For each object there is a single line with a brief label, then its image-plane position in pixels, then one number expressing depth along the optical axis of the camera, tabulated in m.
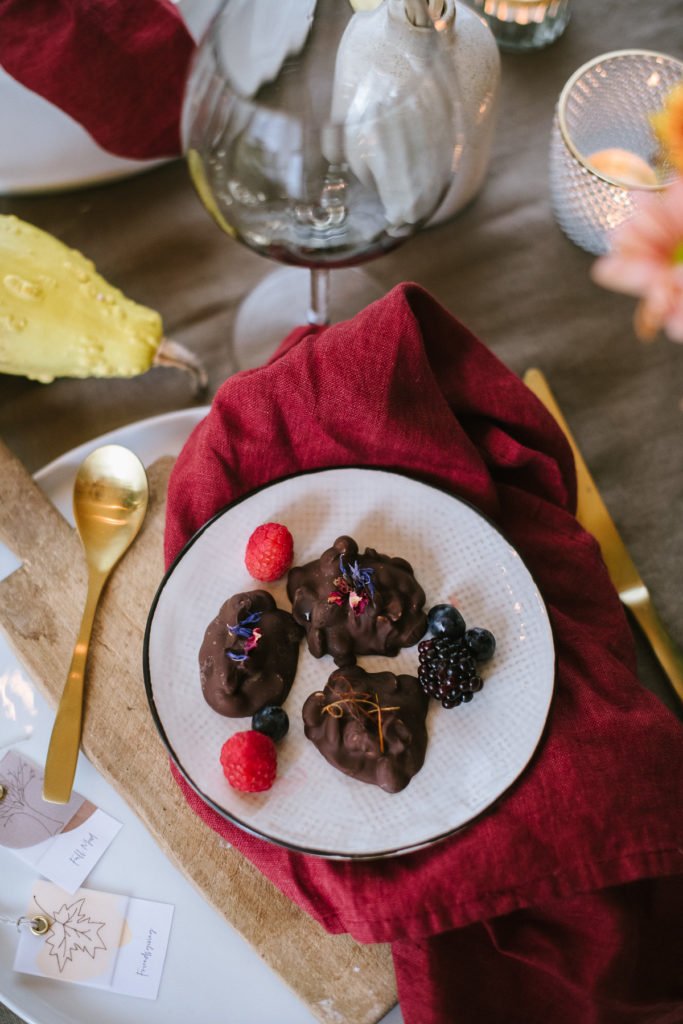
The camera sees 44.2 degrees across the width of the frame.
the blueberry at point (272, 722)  0.63
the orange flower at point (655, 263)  0.30
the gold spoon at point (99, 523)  0.70
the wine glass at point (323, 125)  0.66
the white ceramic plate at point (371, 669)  0.60
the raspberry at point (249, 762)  0.59
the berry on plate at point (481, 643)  0.64
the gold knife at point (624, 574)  0.77
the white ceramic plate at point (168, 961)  0.64
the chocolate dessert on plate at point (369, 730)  0.60
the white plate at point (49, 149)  0.88
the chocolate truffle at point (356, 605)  0.65
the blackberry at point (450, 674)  0.62
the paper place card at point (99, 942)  0.65
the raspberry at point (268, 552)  0.67
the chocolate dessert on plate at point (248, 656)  0.63
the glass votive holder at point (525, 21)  1.07
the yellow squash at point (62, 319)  0.79
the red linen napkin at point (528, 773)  0.60
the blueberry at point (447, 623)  0.65
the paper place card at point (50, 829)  0.68
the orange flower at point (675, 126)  0.43
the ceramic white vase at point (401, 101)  0.65
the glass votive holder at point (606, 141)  0.90
